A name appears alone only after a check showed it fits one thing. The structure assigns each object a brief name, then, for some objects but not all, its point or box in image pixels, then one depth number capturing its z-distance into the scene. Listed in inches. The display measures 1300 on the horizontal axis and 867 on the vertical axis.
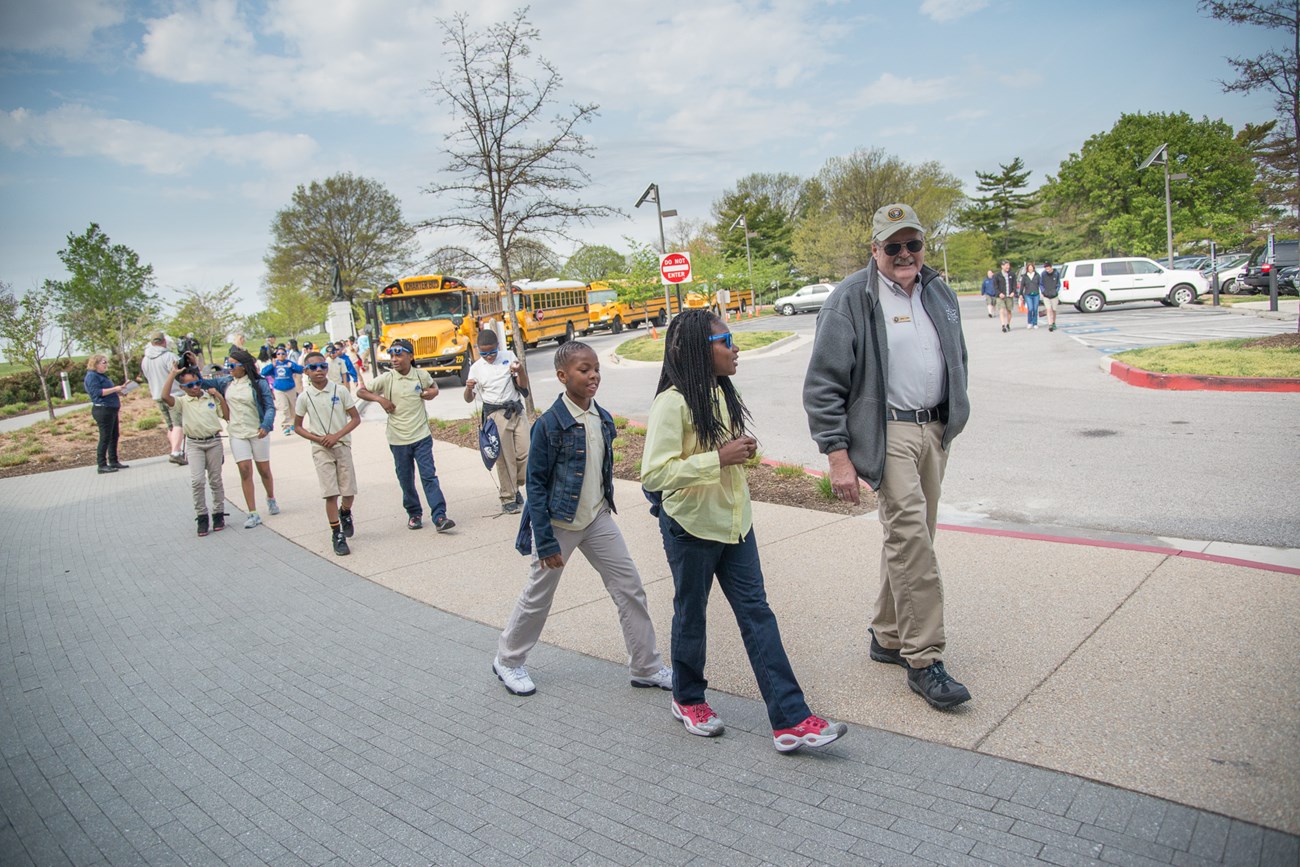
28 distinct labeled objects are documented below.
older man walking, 142.7
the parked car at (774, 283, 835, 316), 1761.8
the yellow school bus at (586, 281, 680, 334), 1712.6
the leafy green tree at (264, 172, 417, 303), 2470.5
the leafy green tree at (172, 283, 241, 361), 1550.2
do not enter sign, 753.0
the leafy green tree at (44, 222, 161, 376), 1668.8
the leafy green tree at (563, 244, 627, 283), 3341.5
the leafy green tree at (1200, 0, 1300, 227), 515.8
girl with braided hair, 130.2
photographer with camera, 539.2
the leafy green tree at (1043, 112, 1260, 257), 2428.6
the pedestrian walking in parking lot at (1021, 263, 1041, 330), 895.1
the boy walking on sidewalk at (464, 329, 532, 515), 312.8
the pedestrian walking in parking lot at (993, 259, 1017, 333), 904.2
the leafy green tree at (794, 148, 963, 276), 2463.3
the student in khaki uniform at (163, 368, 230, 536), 330.0
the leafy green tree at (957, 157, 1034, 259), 2989.7
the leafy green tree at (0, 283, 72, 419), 892.0
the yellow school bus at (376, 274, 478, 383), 982.4
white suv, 1050.7
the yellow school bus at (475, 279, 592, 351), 1407.5
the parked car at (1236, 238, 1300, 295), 1080.8
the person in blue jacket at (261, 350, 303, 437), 669.4
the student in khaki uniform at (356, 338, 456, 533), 303.6
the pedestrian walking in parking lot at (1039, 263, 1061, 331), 856.3
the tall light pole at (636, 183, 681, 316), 791.7
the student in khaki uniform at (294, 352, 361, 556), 292.0
